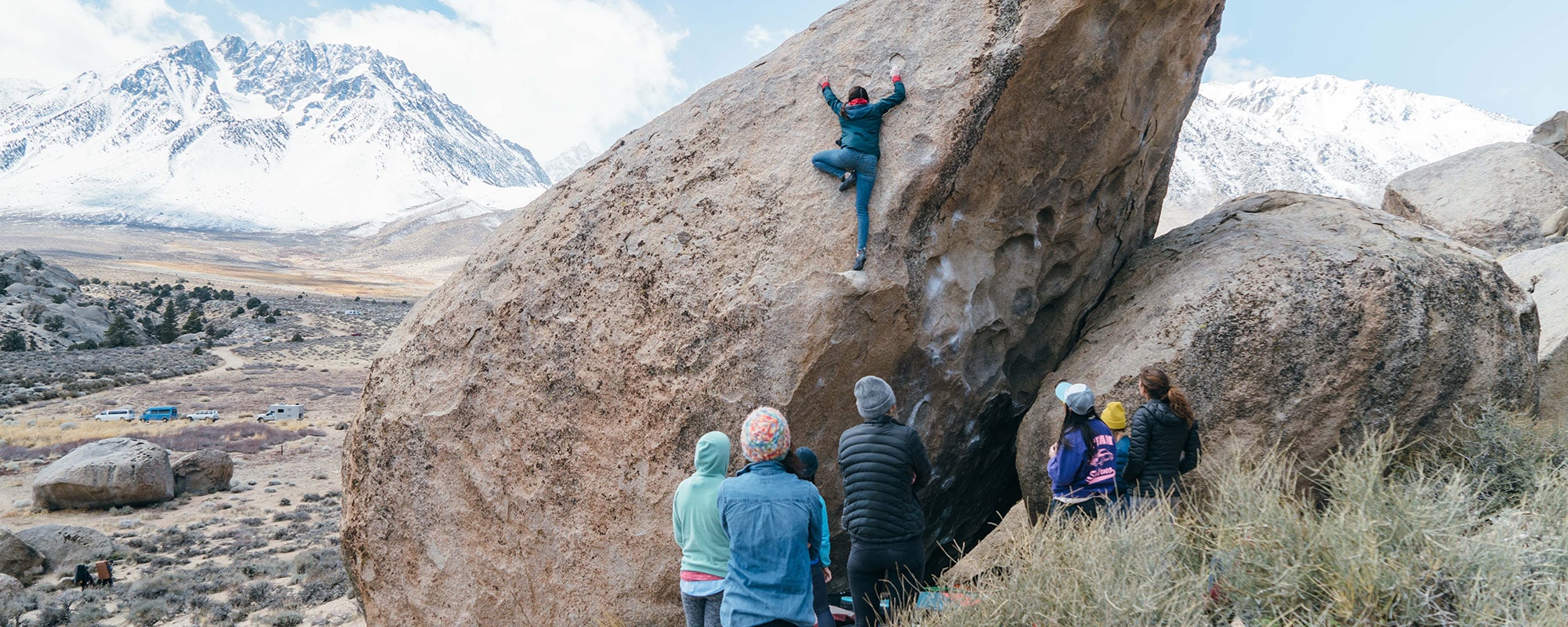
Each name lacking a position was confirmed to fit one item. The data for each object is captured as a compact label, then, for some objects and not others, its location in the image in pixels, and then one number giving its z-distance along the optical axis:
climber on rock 5.42
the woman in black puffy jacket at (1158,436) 4.81
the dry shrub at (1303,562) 3.36
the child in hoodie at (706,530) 4.09
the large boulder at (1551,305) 7.28
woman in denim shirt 3.86
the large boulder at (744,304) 5.40
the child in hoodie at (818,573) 4.20
